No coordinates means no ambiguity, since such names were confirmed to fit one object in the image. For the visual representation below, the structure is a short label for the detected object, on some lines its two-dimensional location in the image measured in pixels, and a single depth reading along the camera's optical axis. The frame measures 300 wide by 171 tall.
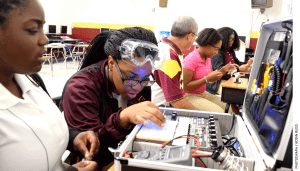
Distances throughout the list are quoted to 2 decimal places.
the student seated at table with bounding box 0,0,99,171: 0.63
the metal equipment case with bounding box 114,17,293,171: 0.67
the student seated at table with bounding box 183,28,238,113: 2.34
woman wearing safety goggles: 1.09
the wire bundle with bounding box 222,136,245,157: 0.94
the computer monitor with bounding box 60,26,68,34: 10.44
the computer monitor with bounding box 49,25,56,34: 9.85
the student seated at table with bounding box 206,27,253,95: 3.37
